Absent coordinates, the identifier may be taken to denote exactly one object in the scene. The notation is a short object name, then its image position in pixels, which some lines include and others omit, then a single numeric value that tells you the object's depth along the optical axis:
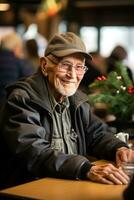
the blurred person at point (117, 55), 8.11
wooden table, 2.34
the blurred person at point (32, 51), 7.09
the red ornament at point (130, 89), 3.95
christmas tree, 3.98
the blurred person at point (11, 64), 6.17
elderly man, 2.70
